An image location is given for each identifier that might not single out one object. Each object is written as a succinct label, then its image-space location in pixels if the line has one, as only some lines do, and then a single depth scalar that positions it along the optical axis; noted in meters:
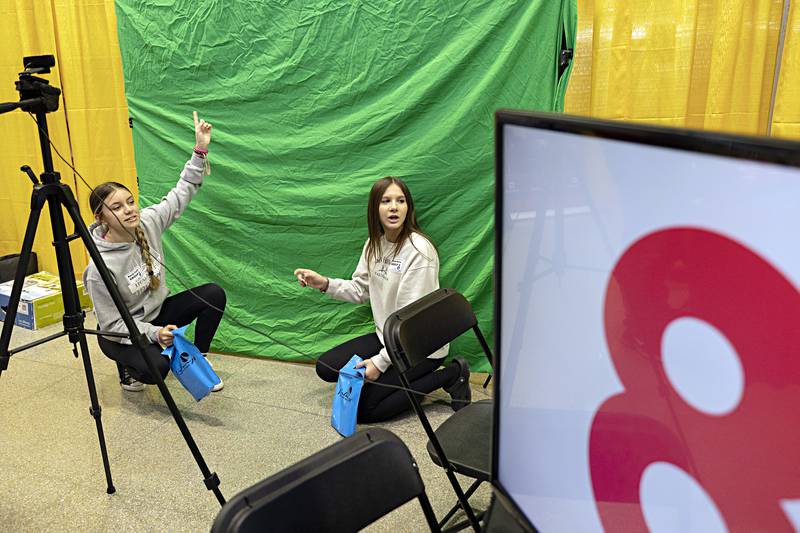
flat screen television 0.44
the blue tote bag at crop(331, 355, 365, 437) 2.39
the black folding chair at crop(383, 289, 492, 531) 1.64
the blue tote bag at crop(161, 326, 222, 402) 2.42
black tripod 1.75
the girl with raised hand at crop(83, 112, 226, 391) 2.50
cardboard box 3.44
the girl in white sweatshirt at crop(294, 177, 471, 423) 2.49
